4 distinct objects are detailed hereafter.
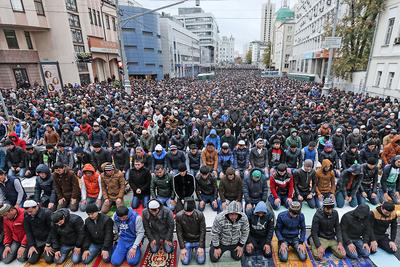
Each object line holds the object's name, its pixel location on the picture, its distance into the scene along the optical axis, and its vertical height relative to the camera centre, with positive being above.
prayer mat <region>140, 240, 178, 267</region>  4.58 -3.73
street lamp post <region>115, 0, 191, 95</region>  12.61 +0.92
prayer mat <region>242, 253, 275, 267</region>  4.48 -3.71
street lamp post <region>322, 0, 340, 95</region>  18.41 -1.75
